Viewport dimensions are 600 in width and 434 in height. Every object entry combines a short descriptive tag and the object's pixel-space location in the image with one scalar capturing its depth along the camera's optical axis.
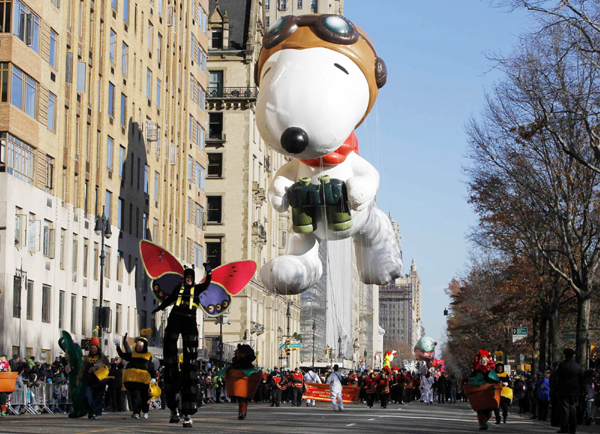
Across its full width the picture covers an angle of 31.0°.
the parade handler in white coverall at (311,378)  39.91
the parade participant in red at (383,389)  39.78
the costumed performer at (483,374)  22.42
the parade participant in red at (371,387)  40.51
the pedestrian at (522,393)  40.86
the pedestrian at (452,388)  58.20
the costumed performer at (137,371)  19.98
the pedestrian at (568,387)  20.84
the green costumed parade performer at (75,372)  21.14
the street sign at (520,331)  46.22
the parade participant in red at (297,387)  42.62
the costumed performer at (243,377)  20.11
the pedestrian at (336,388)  30.30
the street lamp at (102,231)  36.34
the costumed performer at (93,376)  20.89
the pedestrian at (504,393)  25.76
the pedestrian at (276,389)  43.13
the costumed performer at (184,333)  16.95
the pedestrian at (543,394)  33.25
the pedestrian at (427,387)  52.09
